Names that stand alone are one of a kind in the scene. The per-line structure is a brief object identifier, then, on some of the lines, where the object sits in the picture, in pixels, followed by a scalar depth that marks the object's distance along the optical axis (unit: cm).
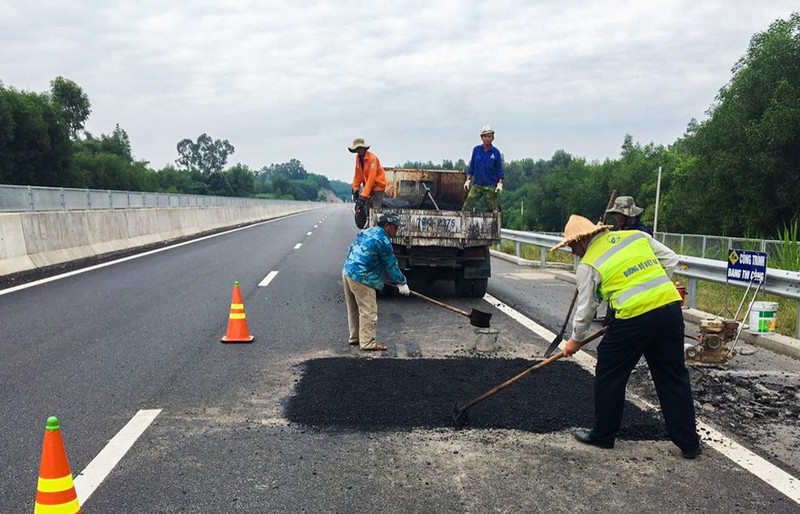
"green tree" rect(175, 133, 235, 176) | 19500
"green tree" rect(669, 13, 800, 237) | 2825
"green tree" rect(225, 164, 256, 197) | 14425
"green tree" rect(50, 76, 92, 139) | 6948
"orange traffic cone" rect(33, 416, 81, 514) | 252
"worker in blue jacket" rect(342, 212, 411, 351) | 637
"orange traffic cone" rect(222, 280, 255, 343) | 658
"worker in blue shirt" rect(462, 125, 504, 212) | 988
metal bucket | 623
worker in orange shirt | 955
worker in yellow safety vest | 384
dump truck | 921
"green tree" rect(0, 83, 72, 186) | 4997
